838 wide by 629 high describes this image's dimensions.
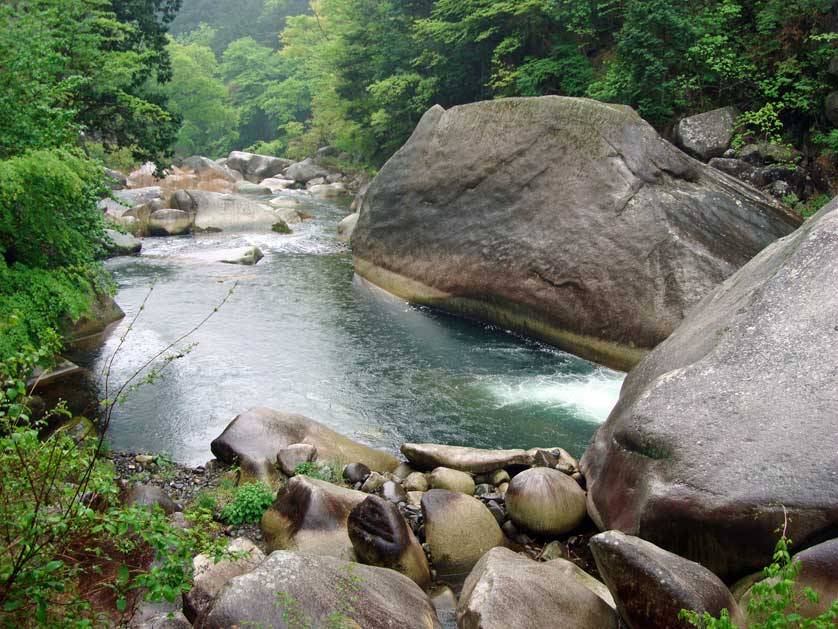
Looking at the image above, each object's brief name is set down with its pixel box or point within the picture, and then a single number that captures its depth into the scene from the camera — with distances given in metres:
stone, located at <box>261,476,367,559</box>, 5.64
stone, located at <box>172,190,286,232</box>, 20.92
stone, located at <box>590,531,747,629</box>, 3.88
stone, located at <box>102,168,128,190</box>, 26.54
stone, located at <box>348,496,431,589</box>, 5.36
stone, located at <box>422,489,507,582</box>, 5.68
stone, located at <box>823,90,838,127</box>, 12.89
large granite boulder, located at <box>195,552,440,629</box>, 3.81
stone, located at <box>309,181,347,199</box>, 32.47
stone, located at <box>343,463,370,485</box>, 6.88
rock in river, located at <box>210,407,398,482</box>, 7.20
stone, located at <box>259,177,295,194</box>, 36.64
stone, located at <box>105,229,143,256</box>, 17.14
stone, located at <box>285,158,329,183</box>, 37.50
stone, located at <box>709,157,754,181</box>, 13.47
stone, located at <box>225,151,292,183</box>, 40.66
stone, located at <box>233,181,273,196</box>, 31.72
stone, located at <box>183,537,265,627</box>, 4.64
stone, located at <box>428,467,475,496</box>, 6.64
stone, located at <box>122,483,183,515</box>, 6.06
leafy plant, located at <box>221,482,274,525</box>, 6.23
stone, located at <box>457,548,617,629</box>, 4.21
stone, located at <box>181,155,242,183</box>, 33.15
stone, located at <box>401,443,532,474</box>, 6.95
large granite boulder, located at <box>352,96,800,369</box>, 10.22
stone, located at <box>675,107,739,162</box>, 14.06
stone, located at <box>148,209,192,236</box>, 20.11
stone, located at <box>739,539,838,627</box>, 3.69
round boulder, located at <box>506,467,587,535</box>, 5.98
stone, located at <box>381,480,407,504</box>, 6.46
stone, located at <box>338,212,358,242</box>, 19.84
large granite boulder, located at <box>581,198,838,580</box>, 4.44
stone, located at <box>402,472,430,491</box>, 6.77
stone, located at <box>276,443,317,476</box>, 6.99
